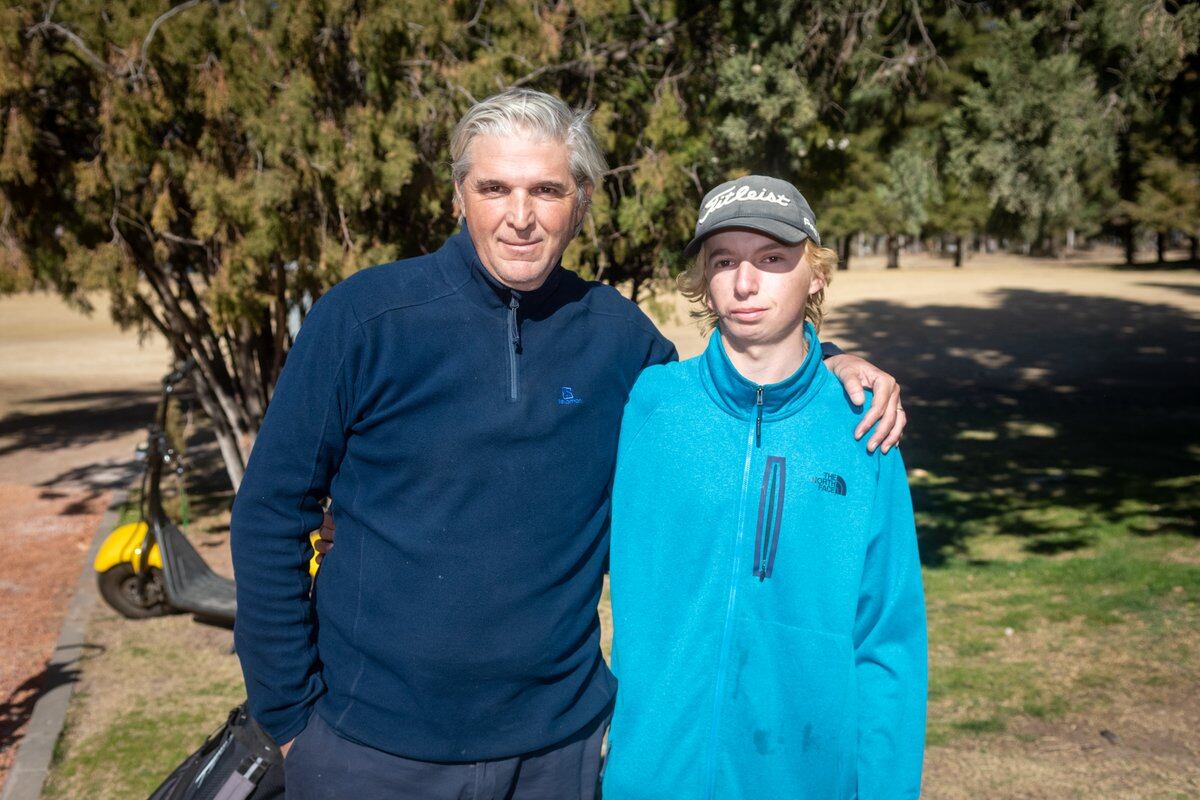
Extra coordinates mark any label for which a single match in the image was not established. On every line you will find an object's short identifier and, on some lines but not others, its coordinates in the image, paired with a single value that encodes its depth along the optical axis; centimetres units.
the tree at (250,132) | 628
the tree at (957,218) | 5128
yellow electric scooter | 677
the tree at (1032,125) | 731
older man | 215
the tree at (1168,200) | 4666
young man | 218
